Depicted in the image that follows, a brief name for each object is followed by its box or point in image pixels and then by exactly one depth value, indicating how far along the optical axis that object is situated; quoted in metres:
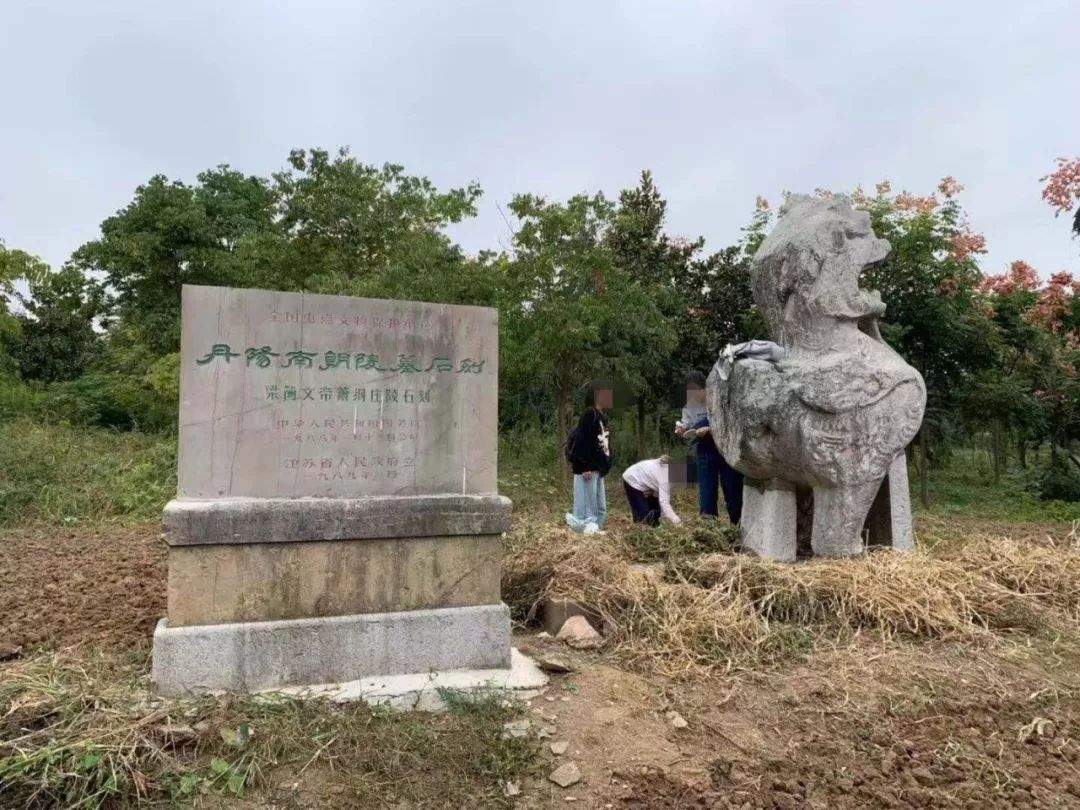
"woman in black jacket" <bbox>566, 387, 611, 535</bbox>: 6.57
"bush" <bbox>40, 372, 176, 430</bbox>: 13.01
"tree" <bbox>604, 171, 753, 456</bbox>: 11.34
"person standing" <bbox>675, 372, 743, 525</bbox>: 5.98
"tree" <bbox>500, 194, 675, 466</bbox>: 9.02
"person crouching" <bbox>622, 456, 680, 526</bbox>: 6.14
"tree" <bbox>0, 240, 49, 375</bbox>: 10.67
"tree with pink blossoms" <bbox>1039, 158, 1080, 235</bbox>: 9.65
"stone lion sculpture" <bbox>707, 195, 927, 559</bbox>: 4.83
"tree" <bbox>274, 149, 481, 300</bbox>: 10.68
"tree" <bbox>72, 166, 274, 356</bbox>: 13.54
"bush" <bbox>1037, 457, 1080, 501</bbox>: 10.08
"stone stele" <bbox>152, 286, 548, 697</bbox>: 3.18
